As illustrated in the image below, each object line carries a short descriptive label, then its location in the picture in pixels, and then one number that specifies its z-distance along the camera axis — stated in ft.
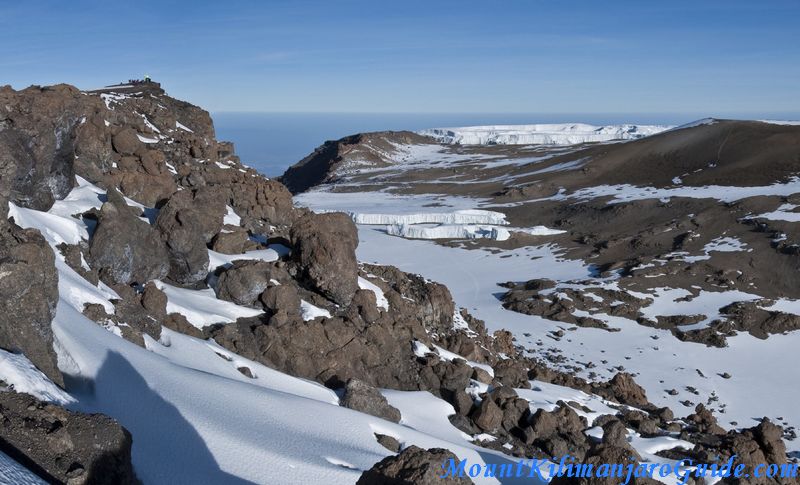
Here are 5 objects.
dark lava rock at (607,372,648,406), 66.74
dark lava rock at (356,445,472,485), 20.59
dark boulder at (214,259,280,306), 49.19
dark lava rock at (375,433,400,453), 34.45
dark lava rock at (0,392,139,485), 19.61
